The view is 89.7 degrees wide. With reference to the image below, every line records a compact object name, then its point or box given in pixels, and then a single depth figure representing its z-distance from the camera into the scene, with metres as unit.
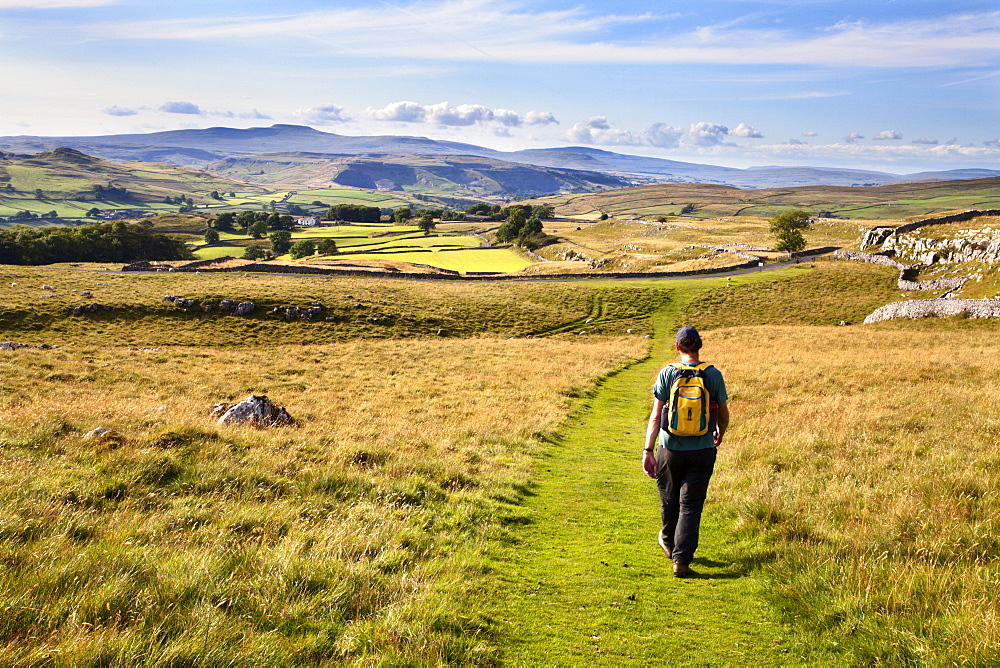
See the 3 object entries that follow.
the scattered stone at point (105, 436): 9.23
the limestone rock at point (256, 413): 13.34
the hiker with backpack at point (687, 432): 6.90
